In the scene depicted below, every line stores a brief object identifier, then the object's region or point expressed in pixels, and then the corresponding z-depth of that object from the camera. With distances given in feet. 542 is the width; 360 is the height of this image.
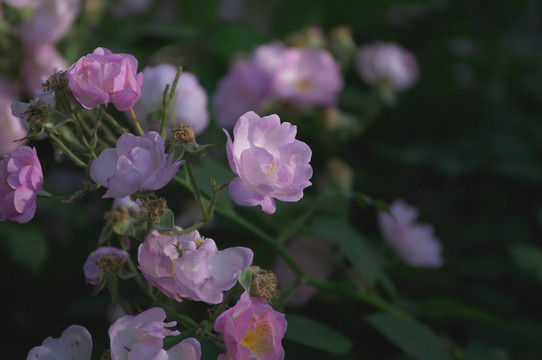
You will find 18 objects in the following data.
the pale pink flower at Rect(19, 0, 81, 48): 5.19
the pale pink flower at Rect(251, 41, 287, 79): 5.81
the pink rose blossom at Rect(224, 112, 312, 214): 3.89
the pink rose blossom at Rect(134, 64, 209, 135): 4.38
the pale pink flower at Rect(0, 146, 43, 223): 3.86
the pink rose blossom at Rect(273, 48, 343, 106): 5.74
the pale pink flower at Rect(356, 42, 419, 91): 6.69
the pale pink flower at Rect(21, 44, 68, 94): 5.34
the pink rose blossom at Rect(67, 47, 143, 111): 3.88
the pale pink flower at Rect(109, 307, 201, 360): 3.81
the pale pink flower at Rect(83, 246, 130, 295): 3.93
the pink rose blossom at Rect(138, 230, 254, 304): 3.83
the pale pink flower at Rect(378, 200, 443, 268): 5.10
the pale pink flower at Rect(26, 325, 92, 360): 3.91
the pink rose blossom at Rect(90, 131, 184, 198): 3.83
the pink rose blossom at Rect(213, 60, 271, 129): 5.82
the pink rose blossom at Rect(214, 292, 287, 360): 3.84
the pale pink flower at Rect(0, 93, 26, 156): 4.47
